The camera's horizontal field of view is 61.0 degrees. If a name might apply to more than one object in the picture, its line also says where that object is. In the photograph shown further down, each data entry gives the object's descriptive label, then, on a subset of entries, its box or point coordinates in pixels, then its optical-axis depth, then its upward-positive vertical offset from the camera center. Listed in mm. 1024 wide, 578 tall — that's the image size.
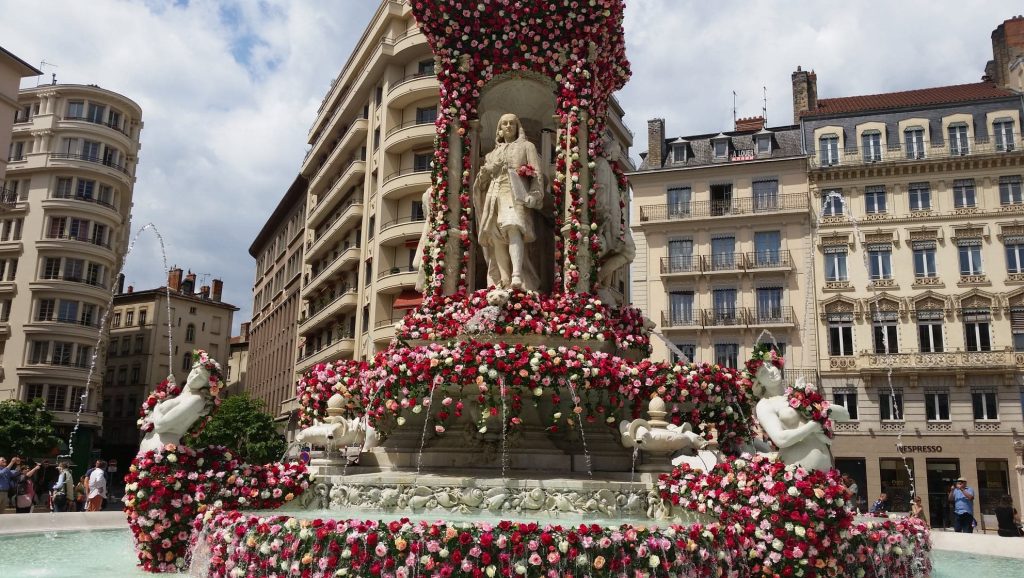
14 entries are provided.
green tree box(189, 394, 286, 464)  48719 +933
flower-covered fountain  7410 +513
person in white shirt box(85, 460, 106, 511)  20047 -1011
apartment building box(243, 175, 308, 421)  75250 +14122
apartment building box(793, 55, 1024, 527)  46938 +9949
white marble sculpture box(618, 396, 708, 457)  10414 +255
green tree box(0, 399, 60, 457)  40531 +586
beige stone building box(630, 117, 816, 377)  52312 +13251
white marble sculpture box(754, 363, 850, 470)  8695 +273
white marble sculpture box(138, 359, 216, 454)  9672 +376
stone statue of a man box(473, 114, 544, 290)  12992 +3735
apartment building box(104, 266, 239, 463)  81312 +9652
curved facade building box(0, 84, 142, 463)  58250 +13766
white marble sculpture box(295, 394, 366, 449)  10953 +216
